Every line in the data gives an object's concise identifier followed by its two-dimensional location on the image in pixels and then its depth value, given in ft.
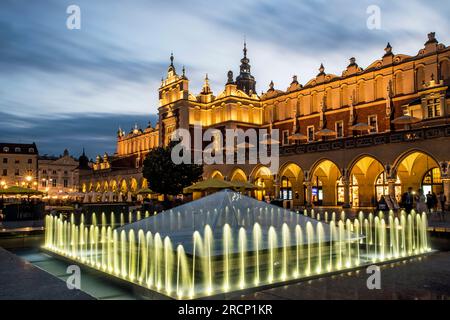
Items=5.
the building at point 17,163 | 281.33
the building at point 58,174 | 315.99
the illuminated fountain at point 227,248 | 25.03
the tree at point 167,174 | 109.29
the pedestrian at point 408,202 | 68.13
